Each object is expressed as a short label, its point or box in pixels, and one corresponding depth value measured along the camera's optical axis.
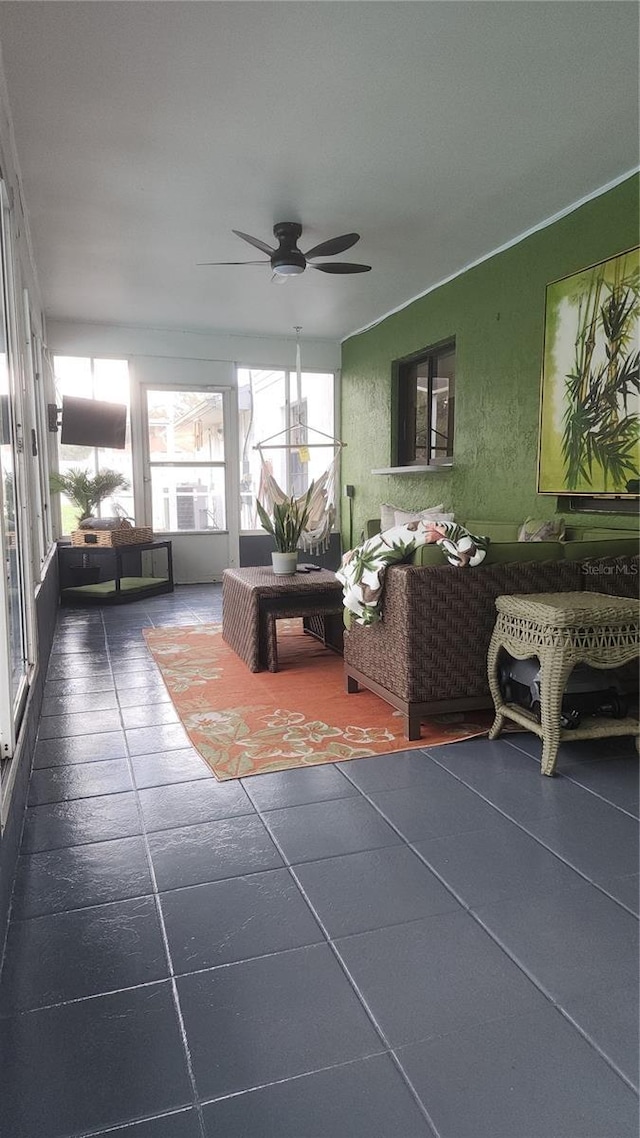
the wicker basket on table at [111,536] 5.92
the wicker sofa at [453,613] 2.64
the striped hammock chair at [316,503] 5.27
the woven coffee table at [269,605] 3.71
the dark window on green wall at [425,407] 5.56
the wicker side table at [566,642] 2.26
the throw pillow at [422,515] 4.72
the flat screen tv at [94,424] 6.08
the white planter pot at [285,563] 4.06
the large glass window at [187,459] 6.97
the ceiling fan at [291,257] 4.04
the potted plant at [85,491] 6.21
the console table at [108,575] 5.96
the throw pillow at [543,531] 3.59
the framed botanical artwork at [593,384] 3.37
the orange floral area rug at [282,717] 2.55
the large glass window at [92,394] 6.57
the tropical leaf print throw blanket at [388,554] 2.65
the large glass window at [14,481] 2.49
